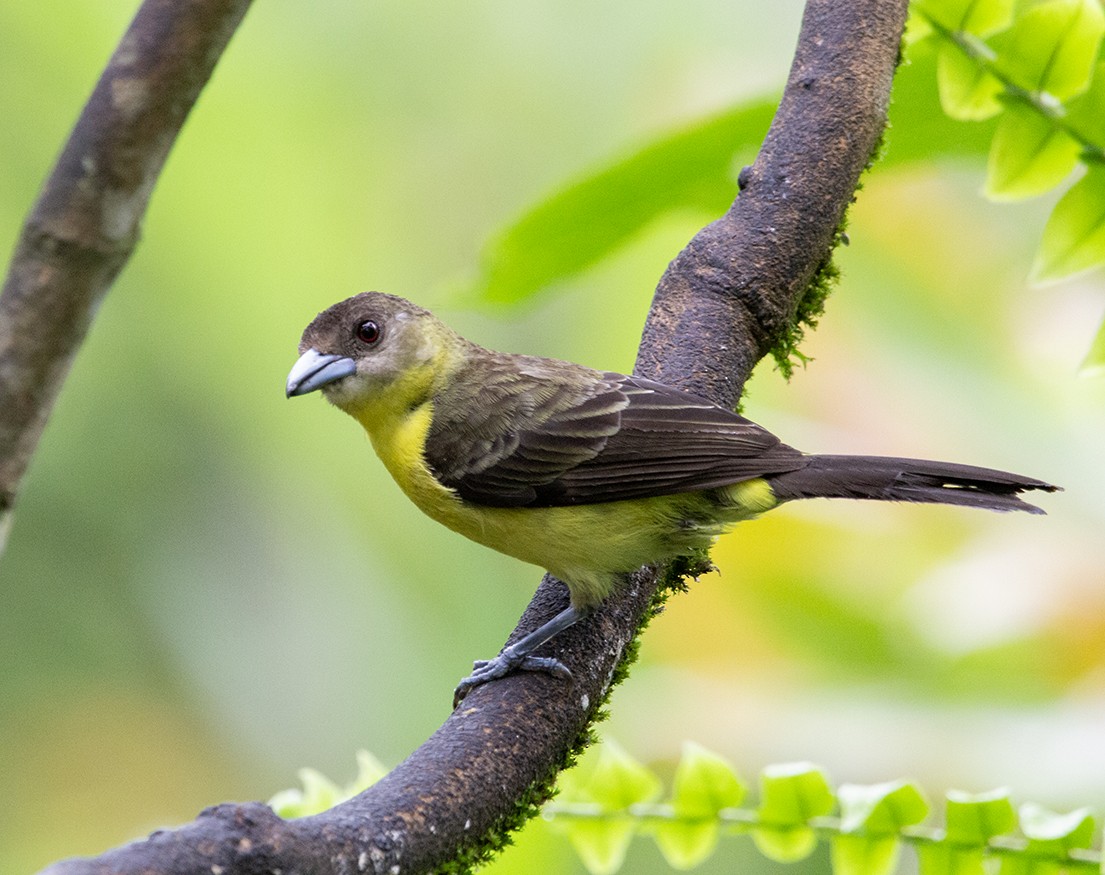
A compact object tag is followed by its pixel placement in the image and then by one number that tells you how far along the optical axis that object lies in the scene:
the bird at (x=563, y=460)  6.53
